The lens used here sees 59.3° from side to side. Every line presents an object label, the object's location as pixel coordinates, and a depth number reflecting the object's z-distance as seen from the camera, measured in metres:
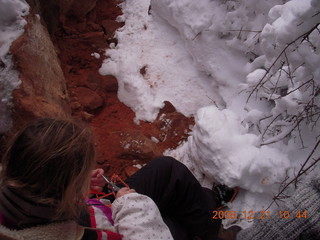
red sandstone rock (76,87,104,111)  2.72
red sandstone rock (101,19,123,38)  3.31
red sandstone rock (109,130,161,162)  2.37
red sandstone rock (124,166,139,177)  2.32
